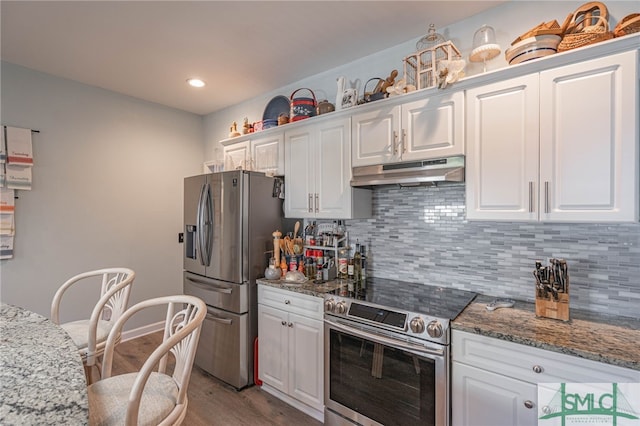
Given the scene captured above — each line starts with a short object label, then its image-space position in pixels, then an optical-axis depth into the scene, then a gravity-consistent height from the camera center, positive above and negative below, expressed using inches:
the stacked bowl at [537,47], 62.8 +33.3
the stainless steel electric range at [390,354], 62.4 -32.2
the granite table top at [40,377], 28.3 -18.5
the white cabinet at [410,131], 72.2 +20.0
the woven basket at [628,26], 55.2 +33.1
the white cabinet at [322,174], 91.2 +11.1
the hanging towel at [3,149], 101.9 +20.5
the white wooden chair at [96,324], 64.8 -25.6
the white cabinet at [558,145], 54.3 +12.5
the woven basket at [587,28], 58.6 +36.0
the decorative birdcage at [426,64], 74.6 +37.2
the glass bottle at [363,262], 98.3 -16.9
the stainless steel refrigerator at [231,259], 98.1 -16.1
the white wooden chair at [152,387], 42.1 -28.4
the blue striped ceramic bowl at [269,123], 113.3 +32.0
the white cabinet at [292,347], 83.0 -39.4
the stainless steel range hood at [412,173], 70.2 +9.0
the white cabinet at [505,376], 50.0 -29.6
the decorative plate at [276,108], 122.8 +41.4
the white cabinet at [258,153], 109.7 +21.6
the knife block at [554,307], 60.5 -19.6
